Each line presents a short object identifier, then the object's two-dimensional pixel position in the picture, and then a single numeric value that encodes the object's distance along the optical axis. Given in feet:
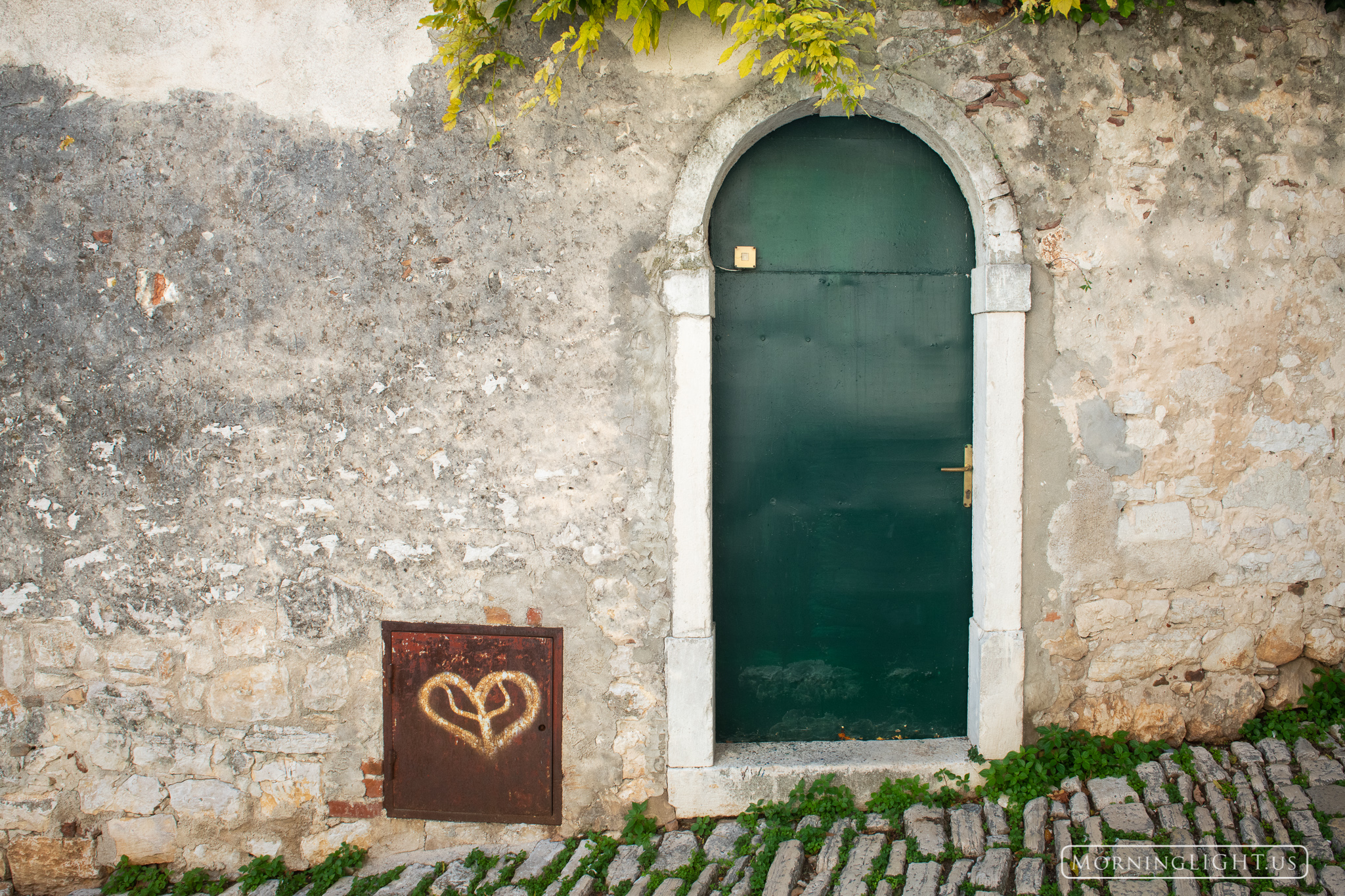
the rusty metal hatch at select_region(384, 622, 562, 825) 9.43
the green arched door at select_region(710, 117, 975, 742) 9.86
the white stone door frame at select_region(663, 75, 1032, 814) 9.05
